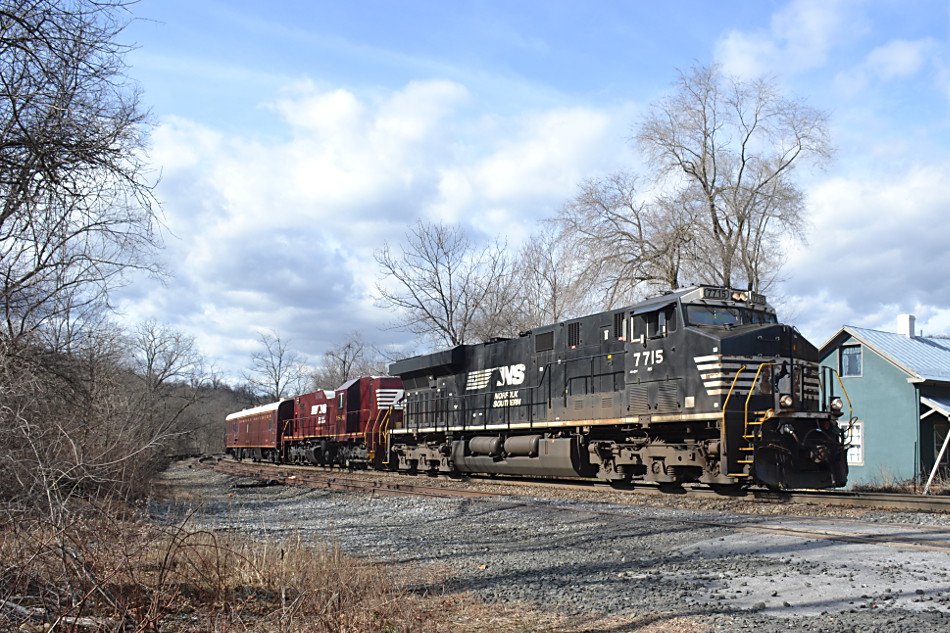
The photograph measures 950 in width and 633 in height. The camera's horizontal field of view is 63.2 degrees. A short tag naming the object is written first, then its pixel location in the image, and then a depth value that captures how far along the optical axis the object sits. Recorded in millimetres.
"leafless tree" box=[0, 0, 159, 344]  6617
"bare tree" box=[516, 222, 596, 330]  28672
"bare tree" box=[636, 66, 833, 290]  26719
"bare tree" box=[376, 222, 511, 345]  36062
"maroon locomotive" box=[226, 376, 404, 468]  26312
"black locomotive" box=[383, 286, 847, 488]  12516
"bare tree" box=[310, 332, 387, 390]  77312
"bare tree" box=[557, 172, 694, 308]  27672
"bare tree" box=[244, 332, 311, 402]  81625
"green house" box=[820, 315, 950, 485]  25625
